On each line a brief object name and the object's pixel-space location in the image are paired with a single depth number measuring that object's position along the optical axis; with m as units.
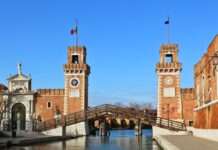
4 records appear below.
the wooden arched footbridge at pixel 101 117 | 45.03
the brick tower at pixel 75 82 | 51.72
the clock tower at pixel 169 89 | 49.31
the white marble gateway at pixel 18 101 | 52.91
